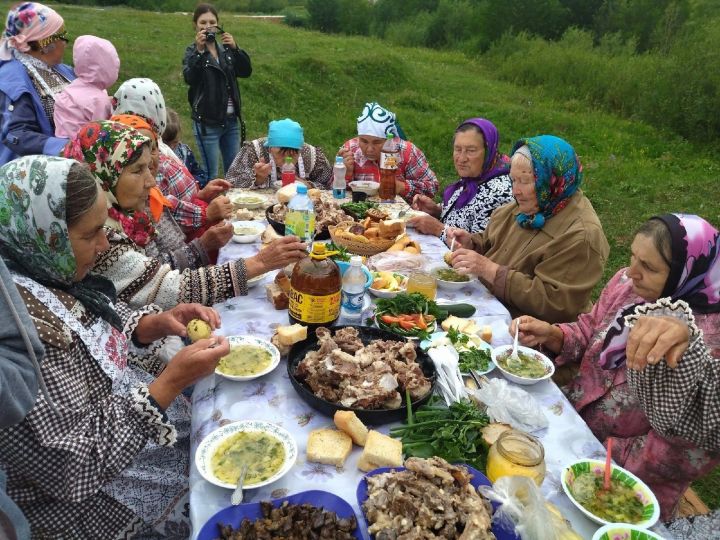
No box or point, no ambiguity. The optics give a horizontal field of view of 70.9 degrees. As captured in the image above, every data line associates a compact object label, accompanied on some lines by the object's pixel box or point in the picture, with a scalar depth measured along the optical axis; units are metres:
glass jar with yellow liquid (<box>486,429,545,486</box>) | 1.63
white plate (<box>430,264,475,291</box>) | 3.15
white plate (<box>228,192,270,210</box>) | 4.51
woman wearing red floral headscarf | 2.62
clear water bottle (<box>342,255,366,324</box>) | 2.57
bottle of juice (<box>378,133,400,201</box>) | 4.75
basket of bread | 3.51
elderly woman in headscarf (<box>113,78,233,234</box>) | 4.04
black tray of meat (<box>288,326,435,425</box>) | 1.94
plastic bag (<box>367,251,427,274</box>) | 3.30
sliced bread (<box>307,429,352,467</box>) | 1.76
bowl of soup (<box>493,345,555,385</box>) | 2.25
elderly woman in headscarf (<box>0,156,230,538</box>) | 1.70
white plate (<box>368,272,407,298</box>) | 2.90
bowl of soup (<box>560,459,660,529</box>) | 1.62
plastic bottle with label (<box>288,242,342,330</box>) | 2.29
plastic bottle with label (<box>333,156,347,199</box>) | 4.77
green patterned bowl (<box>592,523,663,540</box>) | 1.50
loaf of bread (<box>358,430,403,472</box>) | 1.69
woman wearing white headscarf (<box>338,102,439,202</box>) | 5.19
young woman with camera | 6.75
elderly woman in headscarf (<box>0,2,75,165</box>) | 4.27
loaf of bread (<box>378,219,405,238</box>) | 3.58
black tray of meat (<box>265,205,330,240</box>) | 3.78
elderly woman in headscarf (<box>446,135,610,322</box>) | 3.16
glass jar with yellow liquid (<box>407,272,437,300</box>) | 2.84
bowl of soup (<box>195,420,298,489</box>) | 1.66
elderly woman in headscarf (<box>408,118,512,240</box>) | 4.25
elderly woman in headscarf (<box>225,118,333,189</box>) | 5.04
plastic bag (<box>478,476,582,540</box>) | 1.40
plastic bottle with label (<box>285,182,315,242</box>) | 3.33
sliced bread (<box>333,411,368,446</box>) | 1.83
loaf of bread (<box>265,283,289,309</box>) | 2.79
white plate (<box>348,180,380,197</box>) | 4.87
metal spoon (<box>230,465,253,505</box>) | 1.57
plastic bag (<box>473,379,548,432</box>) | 1.98
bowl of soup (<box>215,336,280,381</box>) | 2.17
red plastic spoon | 1.72
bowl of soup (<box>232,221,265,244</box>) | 3.77
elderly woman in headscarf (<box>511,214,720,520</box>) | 1.92
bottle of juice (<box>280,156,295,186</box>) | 5.04
